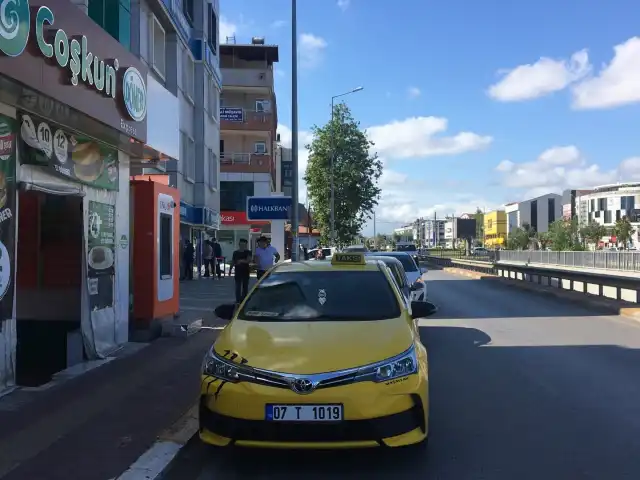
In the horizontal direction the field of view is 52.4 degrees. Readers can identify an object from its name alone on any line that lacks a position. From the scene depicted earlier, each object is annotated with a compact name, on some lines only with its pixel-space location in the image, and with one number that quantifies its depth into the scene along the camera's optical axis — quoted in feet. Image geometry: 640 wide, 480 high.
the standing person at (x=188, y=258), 84.07
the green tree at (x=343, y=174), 183.73
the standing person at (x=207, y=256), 94.73
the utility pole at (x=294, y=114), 63.00
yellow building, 515.09
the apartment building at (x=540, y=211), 503.20
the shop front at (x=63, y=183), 22.38
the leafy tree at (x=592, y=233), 269.85
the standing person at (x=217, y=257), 94.99
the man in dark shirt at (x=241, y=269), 51.57
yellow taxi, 14.90
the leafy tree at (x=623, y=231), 274.89
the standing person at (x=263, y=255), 49.73
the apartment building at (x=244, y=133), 154.92
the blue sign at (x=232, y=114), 149.89
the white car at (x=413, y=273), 46.04
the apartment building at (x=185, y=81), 38.88
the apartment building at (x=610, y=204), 382.87
